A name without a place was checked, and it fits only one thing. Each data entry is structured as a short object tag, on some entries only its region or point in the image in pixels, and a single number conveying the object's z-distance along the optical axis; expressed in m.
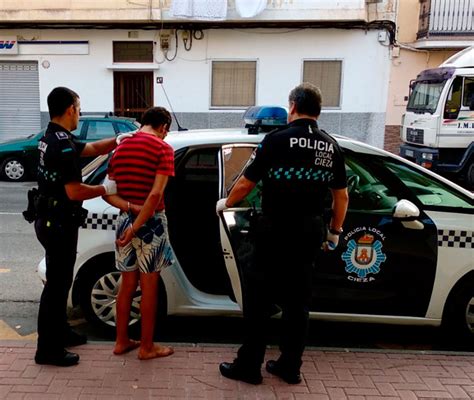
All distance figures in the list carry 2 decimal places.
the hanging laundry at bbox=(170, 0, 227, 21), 14.73
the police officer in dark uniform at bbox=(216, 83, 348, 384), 2.91
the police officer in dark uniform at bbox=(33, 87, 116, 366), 3.06
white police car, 3.57
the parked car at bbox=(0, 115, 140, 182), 11.77
